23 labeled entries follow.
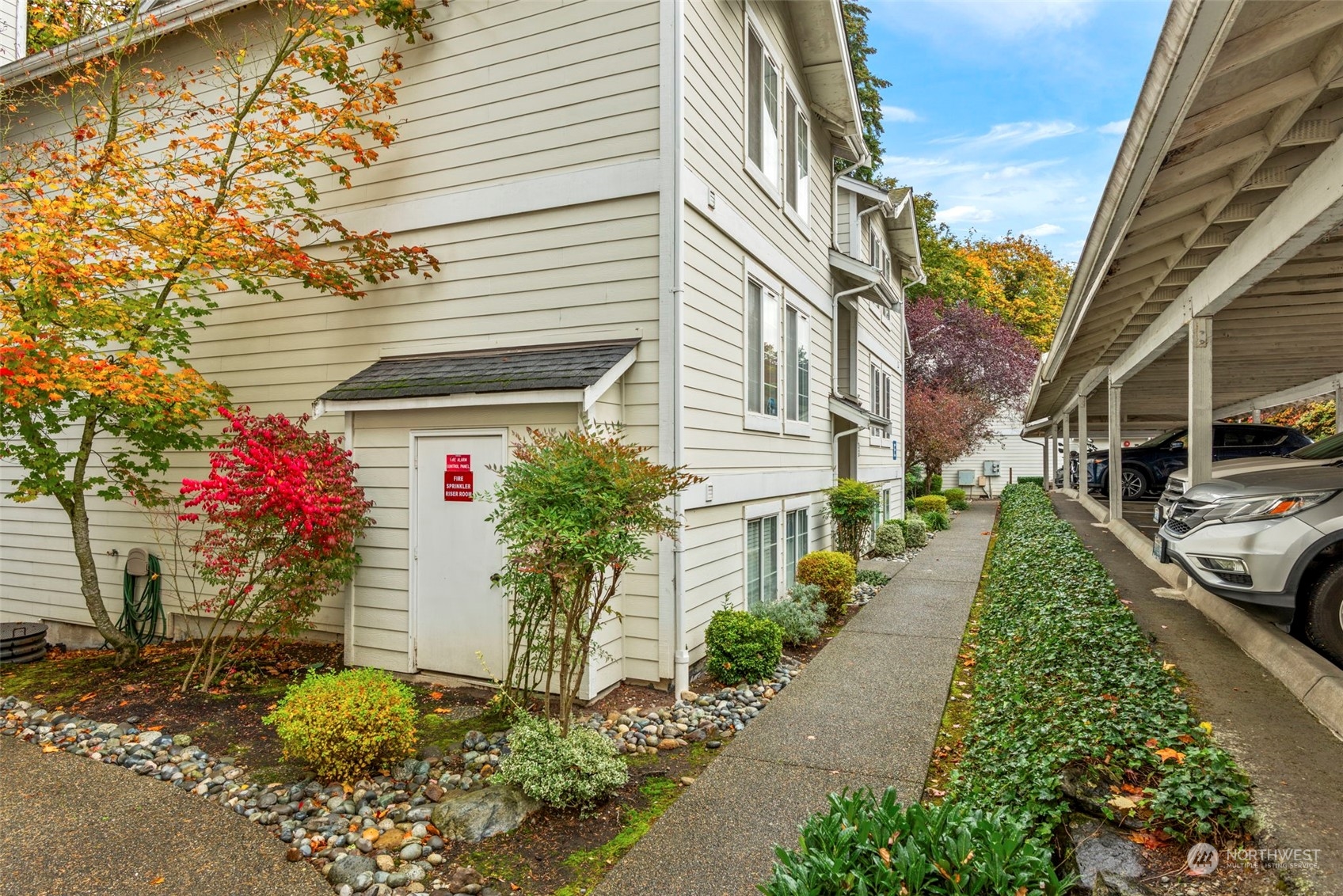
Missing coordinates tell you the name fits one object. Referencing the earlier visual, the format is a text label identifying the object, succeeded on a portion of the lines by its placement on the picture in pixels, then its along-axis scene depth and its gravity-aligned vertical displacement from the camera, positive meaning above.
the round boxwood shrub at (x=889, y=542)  13.03 -1.55
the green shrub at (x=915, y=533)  14.69 -1.57
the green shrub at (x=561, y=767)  4.06 -1.82
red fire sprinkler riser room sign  6.19 -0.19
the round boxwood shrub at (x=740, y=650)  6.28 -1.72
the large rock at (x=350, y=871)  3.46 -2.07
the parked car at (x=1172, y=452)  15.60 +0.20
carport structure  3.36 +1.85
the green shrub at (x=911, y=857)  2.24 -1.33
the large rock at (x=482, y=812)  3.88 -2.01
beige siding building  5.91 +1.39
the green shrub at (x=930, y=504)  19.34 -1.28
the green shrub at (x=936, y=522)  17.59 -1.58
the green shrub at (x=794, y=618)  7.48 -1.74
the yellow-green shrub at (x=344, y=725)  4.36 -1.69
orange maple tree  6.22 +2.19
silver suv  4.48 -0.60
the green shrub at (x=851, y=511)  11.05 -0.82
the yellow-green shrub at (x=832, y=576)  8.70 -1.46
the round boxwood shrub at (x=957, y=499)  24.87 -1.45
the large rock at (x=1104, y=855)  2.54 -1.51
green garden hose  8.25 -1.83
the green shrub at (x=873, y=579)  10.41 -1.79
